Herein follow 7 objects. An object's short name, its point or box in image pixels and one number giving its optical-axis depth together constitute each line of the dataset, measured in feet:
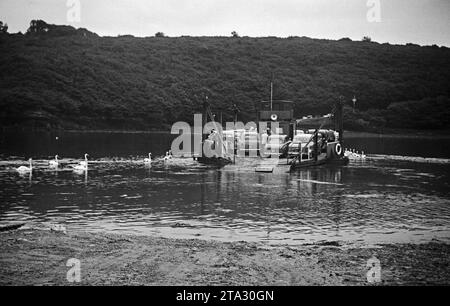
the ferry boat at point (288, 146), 147.95
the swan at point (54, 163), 134.51
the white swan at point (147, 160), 153.99
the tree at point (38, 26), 633.94
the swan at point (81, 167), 129.59
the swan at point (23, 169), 121.05
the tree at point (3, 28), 578.12
